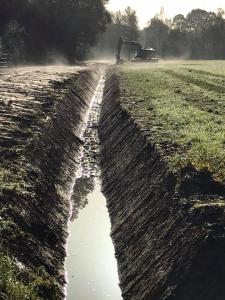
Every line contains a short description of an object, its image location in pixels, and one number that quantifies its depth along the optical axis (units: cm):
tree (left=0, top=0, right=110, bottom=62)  6644
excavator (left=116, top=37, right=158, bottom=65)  8856
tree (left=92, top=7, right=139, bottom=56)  14038
